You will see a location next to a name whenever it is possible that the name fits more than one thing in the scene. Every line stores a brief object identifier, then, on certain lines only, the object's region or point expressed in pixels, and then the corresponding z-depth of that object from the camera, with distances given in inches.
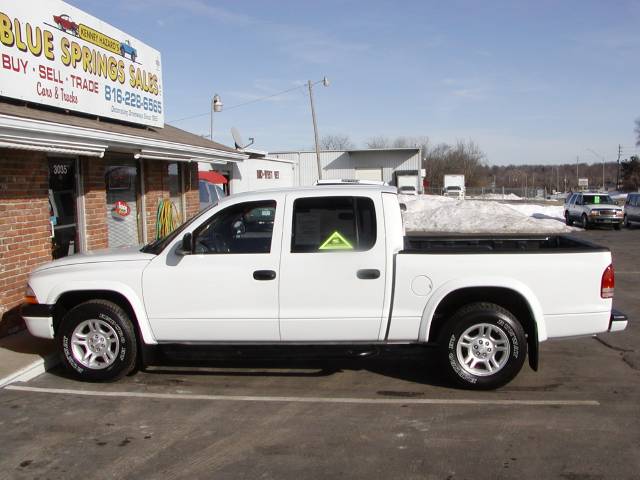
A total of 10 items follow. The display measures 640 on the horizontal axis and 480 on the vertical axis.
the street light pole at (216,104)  1346.0
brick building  290.5
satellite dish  850.1
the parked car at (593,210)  1046.4
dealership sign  290.2
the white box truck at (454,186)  2321.6
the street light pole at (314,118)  1565.0
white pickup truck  215.9
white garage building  1996.8
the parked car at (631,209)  1071.6
